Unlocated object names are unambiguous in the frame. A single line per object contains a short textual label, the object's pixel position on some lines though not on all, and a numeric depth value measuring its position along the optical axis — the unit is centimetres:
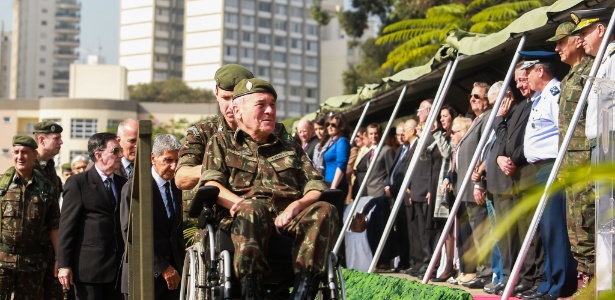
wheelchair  561
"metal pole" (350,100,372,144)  1551
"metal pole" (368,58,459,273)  1084
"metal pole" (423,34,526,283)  966
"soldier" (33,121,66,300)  995
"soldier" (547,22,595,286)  759
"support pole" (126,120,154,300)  498
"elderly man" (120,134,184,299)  759
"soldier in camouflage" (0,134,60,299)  960
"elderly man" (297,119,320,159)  1518
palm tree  2066
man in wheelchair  565
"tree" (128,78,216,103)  16338
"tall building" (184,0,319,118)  19150
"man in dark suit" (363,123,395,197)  1391
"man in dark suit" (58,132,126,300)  819
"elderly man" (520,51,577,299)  879
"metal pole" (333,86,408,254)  1225
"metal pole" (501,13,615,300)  754
